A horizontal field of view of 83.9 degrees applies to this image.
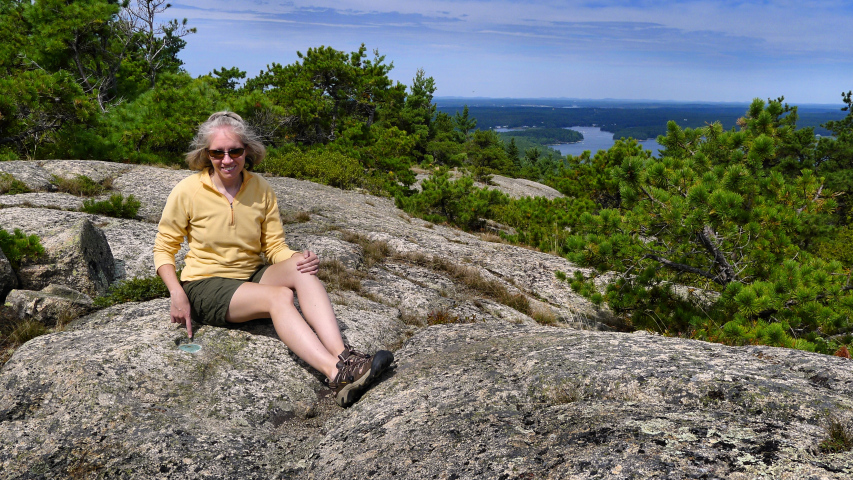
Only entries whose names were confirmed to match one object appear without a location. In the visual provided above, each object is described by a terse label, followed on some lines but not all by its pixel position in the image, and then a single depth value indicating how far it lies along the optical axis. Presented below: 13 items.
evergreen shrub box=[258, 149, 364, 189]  16.59
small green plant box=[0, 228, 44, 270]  4.98
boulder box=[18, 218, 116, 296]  5.16
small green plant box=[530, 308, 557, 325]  6.93
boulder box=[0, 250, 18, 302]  4.83
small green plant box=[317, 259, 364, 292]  6.18
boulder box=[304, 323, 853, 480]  2.00
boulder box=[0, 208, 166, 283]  5.77
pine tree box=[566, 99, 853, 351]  6.43
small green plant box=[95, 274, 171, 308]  5.01
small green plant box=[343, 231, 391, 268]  7.54
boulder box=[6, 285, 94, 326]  4.44
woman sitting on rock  3.68
